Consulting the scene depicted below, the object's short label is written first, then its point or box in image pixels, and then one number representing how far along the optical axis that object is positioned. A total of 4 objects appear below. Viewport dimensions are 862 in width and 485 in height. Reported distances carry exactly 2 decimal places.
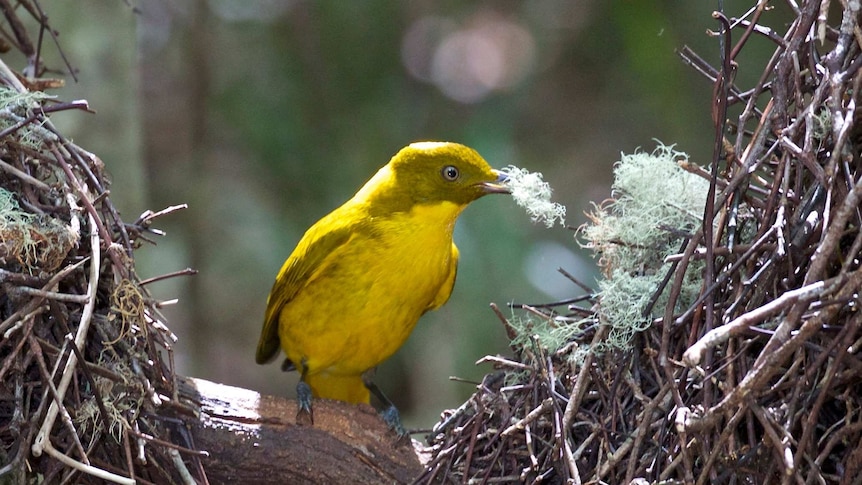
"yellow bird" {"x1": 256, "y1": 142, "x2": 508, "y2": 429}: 7.60
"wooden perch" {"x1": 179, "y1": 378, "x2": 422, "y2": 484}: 6.34
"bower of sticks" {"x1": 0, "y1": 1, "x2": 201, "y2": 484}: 5.53
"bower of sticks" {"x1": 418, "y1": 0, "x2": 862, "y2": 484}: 4.61
